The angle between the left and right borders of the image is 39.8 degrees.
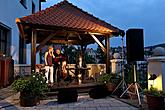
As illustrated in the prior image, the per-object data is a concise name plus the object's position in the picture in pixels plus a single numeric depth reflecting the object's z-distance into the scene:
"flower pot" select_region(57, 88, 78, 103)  6.19
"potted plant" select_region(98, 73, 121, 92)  7.35
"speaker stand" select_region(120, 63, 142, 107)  5.80
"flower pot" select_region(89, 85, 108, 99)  6.83
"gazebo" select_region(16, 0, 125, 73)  6.92
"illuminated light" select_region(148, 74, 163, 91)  5.54
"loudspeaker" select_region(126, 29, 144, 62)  6.17
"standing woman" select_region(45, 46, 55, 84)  7.74
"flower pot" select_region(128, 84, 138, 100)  6.58
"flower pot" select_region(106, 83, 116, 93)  7.34
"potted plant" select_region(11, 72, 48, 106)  5.80
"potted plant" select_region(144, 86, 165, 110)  4.92
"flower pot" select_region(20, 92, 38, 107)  5.78
